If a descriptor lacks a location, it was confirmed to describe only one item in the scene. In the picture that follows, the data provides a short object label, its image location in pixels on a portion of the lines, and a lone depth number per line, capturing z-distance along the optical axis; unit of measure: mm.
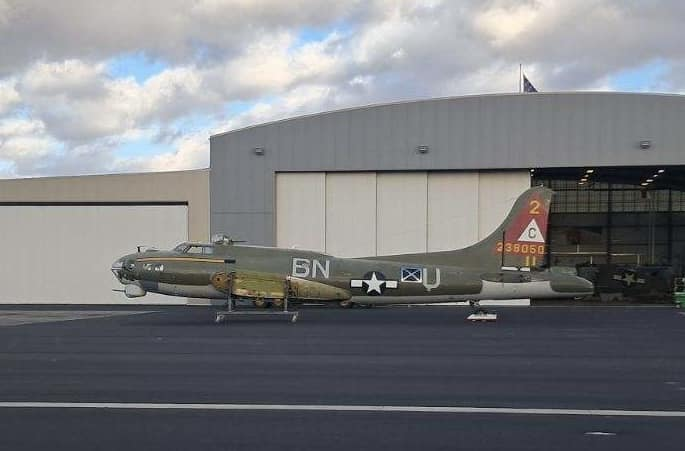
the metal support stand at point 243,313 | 25156
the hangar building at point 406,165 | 35188
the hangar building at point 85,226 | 38156
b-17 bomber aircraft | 24844
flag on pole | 39741
